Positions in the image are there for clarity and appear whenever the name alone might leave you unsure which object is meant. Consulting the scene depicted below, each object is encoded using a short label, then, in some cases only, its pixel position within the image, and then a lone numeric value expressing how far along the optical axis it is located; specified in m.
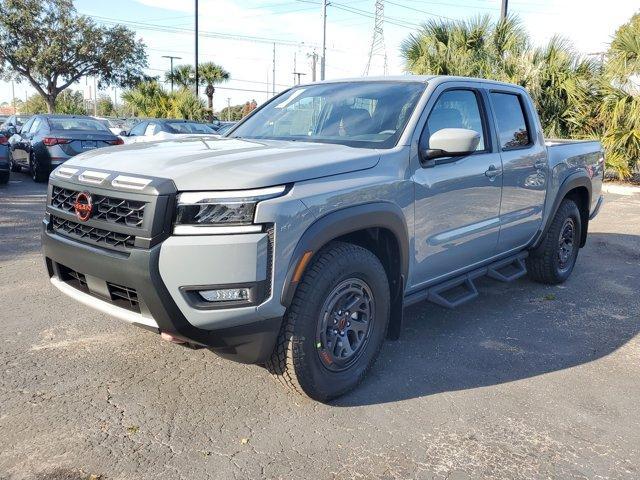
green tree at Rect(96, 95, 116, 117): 70.69
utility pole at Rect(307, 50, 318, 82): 33.84
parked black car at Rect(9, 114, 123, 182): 11.55
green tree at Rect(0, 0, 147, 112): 30.03
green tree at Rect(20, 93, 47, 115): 61.32
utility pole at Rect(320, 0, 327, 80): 31.62
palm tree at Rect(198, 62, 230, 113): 36.12
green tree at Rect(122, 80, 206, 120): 28.84
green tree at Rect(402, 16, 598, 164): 14.34
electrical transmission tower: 36.06
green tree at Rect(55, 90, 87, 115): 49.40
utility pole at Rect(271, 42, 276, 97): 74.38
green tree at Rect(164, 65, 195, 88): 36.41
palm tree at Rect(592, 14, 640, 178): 13.50
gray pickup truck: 2.84
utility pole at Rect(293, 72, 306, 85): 47.52
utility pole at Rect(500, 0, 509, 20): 16.08
